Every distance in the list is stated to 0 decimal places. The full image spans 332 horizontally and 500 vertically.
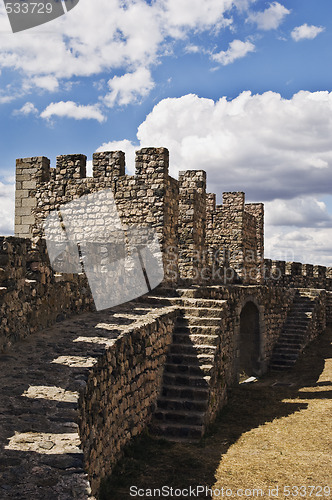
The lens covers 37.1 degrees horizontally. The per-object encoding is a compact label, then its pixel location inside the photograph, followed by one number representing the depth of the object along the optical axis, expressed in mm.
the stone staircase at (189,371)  7473
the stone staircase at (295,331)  15752
